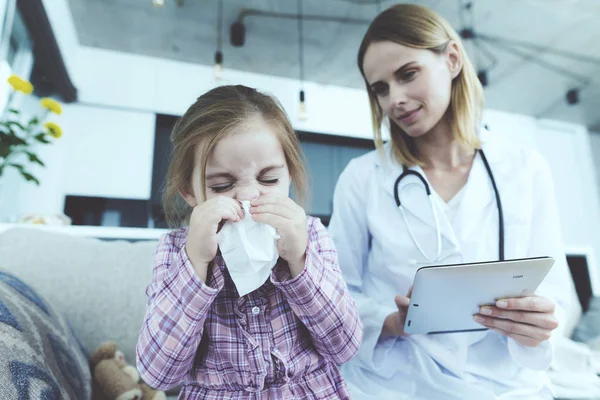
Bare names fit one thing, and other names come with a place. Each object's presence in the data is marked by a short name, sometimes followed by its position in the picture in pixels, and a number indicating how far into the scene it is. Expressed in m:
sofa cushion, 0.53
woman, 0.91
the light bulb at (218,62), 3.72
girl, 0.63
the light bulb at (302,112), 3.71
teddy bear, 0.91
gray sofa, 1.04
